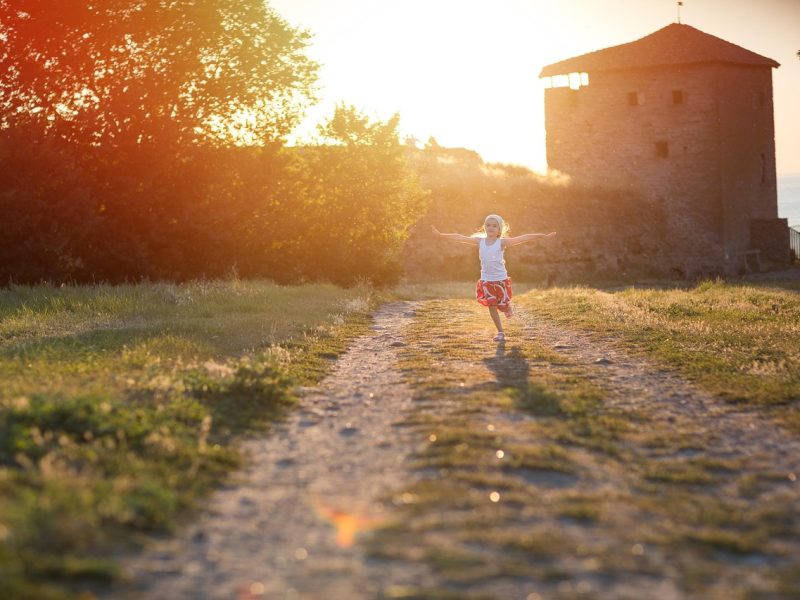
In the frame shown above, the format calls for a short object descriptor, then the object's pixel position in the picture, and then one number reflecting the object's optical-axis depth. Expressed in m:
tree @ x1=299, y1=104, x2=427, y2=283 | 28.69
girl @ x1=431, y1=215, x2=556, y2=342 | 14.75
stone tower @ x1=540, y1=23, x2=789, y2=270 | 48.47
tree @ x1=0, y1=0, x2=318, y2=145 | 23.81
